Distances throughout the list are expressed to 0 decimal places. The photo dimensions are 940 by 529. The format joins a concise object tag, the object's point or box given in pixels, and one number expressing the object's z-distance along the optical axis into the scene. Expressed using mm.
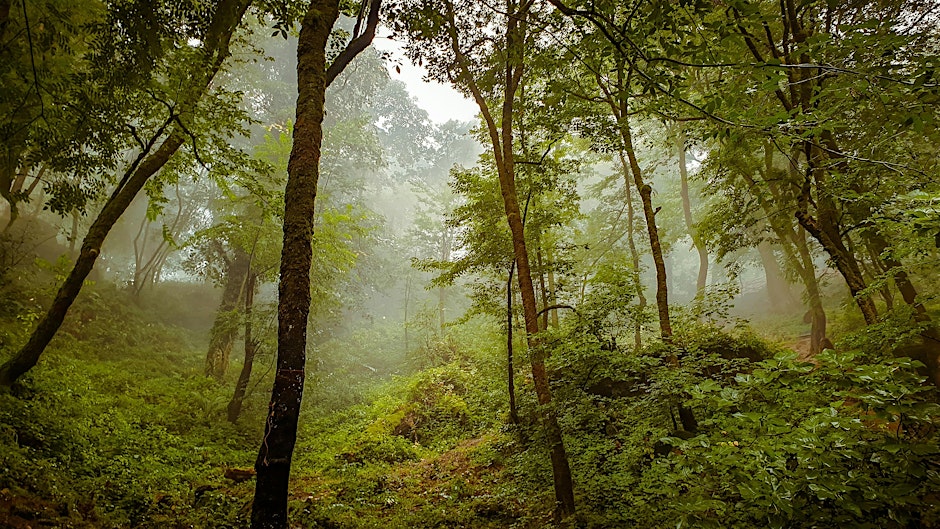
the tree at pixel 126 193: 6262
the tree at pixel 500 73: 5629
